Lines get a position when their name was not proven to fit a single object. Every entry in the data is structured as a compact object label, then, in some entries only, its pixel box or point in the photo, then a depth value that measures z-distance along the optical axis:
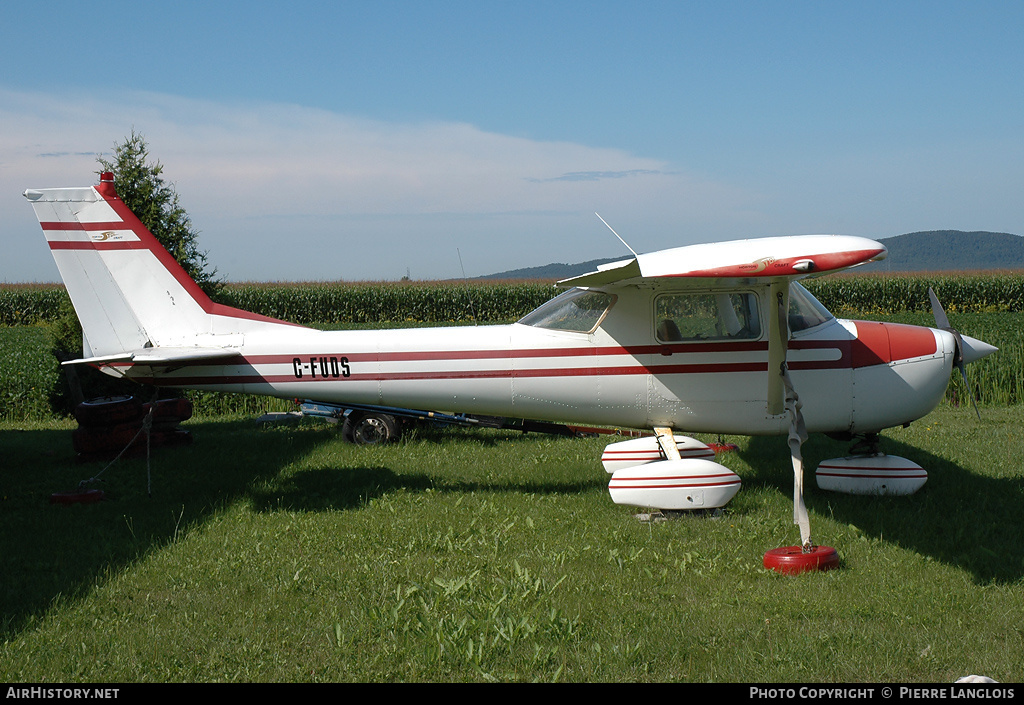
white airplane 7.05
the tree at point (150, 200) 11.23
